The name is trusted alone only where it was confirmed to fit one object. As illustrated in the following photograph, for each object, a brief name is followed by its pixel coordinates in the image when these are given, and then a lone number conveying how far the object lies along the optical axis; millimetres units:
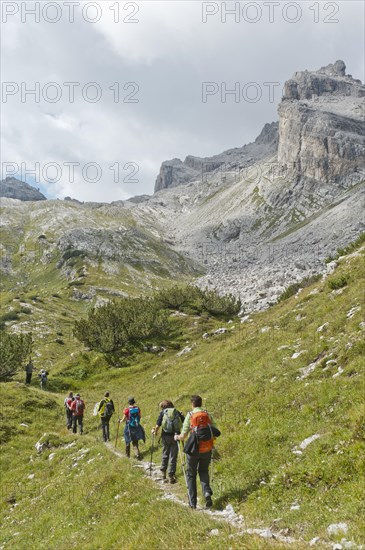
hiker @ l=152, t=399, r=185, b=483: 14627
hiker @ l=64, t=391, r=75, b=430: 27922
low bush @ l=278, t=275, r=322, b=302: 46506
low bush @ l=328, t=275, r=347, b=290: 27297
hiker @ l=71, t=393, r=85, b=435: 26547
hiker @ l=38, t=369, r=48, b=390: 42219
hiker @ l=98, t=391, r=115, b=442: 24000
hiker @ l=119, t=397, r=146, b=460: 18527
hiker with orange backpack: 11266
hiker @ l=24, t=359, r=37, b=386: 43906
